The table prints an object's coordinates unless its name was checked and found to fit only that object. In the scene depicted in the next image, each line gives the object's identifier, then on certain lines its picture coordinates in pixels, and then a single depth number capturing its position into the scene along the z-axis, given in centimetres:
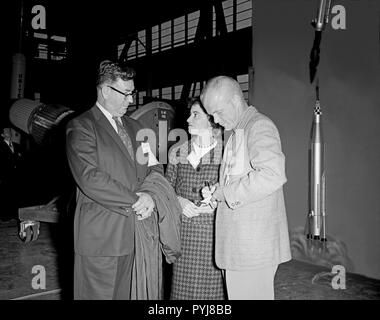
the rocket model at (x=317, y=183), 275
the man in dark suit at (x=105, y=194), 151
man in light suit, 132
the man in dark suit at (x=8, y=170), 511
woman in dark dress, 191
